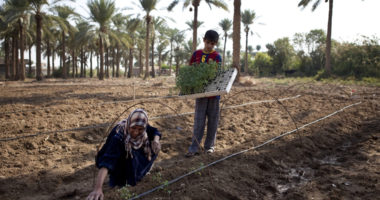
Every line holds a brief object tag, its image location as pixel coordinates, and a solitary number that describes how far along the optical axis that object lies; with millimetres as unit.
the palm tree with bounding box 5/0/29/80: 16500
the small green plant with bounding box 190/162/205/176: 2871
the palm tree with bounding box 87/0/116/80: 19766
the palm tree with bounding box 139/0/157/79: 20625
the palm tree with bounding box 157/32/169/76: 34281
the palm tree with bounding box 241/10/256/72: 32656
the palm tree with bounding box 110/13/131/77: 23633
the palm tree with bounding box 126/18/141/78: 21656
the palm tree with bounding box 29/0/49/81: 16688
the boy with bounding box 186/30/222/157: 3373
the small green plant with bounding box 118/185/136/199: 2275
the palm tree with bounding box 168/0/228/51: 14547
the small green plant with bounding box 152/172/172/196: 2435
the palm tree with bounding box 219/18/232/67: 34816
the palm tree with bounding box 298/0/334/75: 16453
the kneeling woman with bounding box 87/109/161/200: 2232
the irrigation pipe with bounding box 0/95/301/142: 3800
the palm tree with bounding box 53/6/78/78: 17269
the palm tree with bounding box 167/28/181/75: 38538
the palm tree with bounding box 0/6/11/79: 19305
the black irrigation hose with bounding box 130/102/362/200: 2379
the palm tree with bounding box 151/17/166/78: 31327
